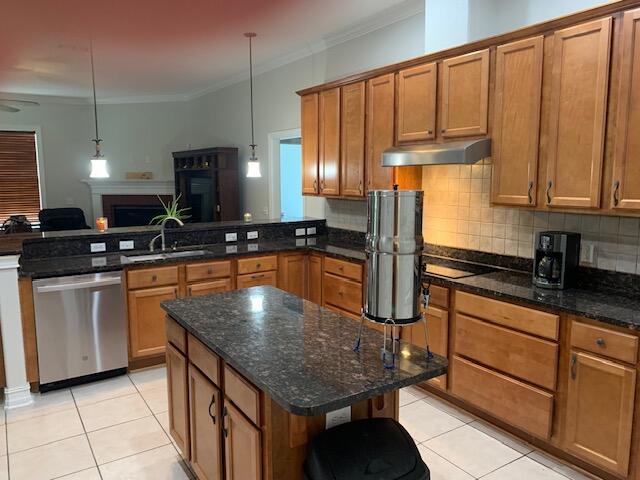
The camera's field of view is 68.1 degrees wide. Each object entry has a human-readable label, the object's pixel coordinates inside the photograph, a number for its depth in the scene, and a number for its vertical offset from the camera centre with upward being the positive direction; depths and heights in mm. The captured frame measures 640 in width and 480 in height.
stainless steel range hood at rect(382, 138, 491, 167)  2992 +246
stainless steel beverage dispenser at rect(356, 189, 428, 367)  1512 -212
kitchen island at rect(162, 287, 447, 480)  1581 -640
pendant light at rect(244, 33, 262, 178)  4880 +259
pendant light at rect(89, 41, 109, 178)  4413 +232
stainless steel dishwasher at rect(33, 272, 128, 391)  3379 -999
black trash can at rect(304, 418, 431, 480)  1503 -870
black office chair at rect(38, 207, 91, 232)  7527 -439
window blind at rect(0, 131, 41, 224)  8125 +280
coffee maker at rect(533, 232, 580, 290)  2791 -406
